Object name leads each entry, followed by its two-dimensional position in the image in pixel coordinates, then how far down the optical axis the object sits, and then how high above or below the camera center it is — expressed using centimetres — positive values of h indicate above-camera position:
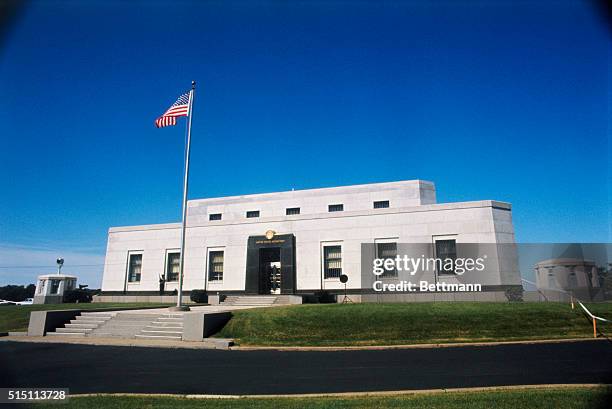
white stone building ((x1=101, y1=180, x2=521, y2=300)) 2917 +457
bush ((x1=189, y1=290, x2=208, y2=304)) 3319 -15
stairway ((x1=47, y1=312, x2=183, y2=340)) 1834 -149
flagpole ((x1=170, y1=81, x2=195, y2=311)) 2242 +660
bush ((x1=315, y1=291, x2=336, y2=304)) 2998 -23
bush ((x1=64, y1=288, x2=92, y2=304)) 3729 +2
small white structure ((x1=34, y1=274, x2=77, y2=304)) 3688 +80
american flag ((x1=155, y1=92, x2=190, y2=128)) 2411 +1114
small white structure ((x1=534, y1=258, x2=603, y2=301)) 2484 +80
